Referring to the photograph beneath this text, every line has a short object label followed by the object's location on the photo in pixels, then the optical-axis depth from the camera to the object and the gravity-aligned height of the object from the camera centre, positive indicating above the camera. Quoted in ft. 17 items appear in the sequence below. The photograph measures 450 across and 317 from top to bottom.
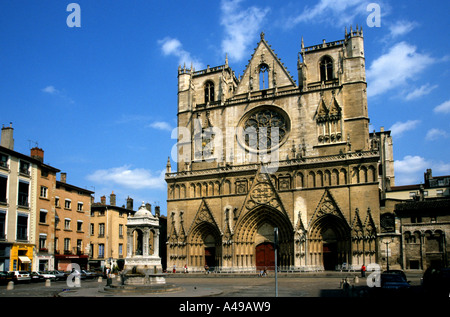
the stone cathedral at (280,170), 135.64 +16.83
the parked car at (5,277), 104.99 -12.94
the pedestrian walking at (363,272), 116.16 -13.50
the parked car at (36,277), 115.75 -14.33
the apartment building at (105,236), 173.78 -5.52
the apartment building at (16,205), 124.16 +5.03
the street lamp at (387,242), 130.37 -6.49
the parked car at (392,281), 59.52 -8.54
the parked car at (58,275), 126.93 -15.07
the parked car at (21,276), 108.68 -13.32
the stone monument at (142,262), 74.74 -7.42
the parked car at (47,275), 121.58 -14.64
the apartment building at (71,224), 149.74 -0.61
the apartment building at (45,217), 137.35 +1.73
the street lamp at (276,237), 47.56 -1.77
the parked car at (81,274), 132.61 -15.75
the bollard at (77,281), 98.20 -13.38
